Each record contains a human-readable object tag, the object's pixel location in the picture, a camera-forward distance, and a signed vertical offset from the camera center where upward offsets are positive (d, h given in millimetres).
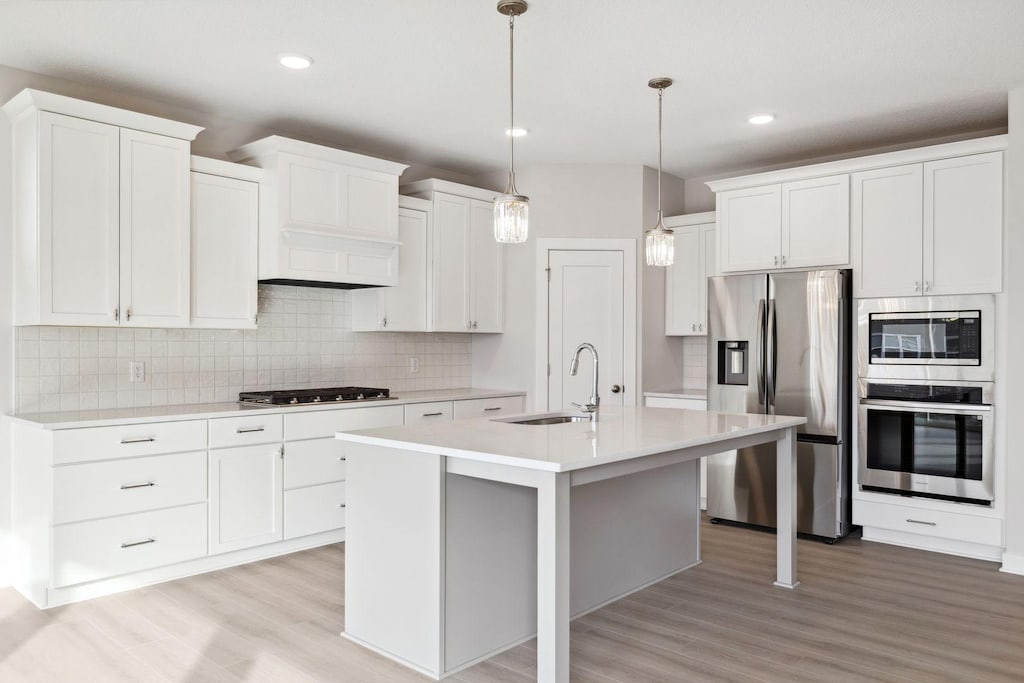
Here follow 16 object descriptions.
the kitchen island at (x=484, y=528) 2383 -727
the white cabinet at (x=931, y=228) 4125 +668
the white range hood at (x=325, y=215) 4301 +756
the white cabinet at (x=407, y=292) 5043 +319
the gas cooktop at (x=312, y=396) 4270 -359
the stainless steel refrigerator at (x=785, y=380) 4547 -262
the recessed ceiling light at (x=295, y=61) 3521 +1344
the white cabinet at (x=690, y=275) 5598 +502
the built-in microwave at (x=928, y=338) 4133 +15
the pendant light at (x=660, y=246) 3445 +439
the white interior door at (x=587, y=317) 5594 +168
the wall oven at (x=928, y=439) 4125 -577
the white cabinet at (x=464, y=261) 5348 +586
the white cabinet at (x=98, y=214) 3475 +609
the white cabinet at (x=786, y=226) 4660 +763
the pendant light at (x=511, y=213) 2898 +499
